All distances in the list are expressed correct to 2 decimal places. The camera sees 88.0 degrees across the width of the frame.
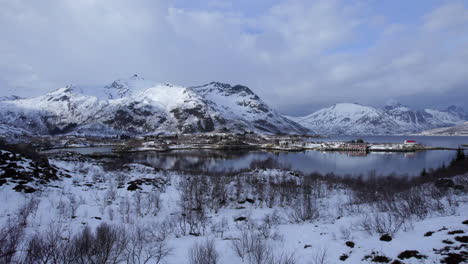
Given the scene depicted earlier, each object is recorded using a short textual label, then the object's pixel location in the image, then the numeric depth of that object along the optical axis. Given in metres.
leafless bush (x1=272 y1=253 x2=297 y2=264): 10.28
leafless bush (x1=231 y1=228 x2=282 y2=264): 10.72
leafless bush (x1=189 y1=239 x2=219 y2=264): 9.80
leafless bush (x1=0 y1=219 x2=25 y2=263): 7.86
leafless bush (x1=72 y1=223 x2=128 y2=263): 9.41
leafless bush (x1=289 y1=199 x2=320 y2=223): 20.00
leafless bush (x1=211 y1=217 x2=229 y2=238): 16.24
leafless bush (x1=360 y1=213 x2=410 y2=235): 13.86
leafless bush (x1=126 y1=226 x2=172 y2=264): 11.56
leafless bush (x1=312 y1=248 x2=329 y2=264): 10.93
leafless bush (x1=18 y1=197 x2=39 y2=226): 15.29
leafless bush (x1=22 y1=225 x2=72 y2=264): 8.38
